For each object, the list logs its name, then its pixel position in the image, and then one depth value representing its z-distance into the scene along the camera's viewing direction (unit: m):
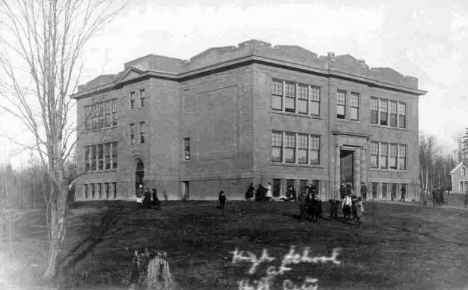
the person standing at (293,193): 39.89
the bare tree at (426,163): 115.00
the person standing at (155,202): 34.62
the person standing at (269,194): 38.92
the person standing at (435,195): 46.56
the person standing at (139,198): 35.46
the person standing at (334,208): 30.50
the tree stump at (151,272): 18.78
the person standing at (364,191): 42.91
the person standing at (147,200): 34.75
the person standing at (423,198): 45.72
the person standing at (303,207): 29.09
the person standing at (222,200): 32.67
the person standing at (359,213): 28.66
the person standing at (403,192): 50.53
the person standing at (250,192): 38.50
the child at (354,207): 29.25
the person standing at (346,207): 29.72
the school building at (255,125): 42.03
